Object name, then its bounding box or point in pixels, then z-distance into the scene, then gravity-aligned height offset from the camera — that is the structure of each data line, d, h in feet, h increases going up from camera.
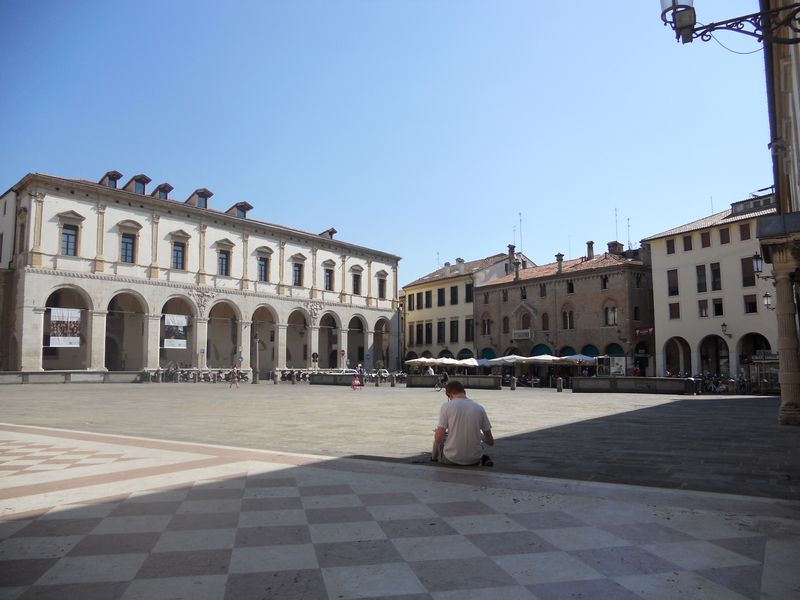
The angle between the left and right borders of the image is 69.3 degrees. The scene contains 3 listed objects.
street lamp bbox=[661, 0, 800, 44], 20.68 +11.93
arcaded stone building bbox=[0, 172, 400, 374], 124.36 +17.37
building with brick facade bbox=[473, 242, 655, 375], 147.23 +10.23
